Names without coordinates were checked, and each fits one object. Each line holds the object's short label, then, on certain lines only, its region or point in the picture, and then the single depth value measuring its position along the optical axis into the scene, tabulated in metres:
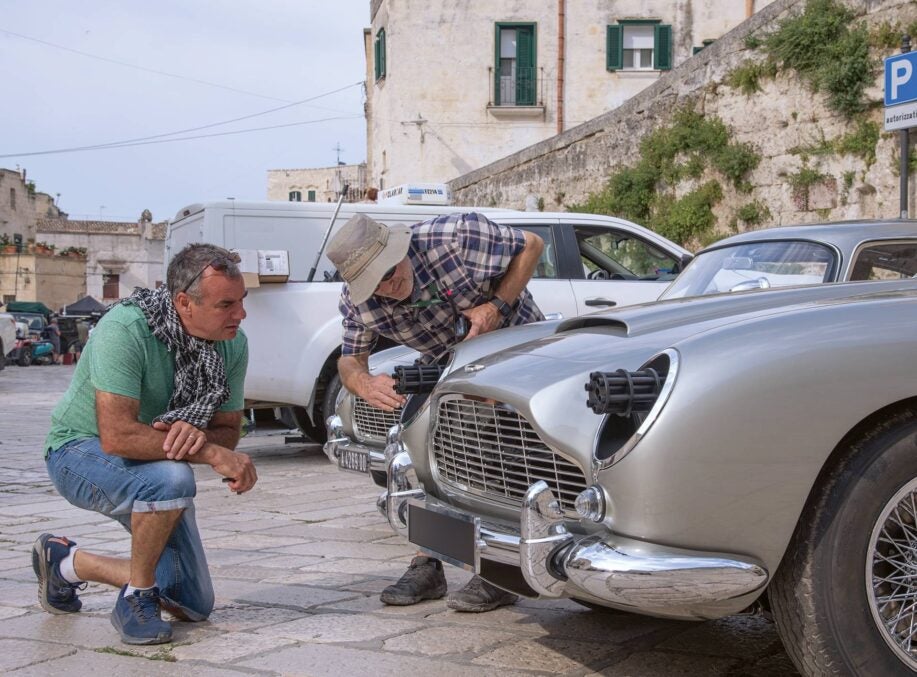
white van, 8.48
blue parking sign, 7.64
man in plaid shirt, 4.22
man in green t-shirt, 3.72
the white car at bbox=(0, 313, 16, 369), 20.73
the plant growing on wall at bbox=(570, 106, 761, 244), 13.11
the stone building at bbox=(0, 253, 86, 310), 51.12
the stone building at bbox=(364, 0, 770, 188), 25.89
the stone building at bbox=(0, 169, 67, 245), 58.31
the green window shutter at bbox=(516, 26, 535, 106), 26.22
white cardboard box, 8.43
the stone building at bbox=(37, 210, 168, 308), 60.31
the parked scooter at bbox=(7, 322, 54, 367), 28.59
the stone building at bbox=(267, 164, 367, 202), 64.56
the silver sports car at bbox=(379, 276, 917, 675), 2.68
